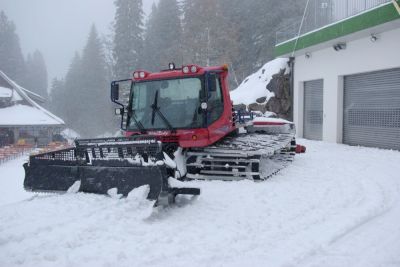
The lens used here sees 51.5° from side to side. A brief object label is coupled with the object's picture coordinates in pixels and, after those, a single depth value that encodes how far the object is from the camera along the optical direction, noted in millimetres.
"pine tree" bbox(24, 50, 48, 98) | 72406
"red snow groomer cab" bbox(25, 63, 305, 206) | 6215
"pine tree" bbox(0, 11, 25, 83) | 57625
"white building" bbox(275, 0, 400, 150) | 13773
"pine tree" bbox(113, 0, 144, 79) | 45281
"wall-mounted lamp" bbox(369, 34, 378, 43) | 14227
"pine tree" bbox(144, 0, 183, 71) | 45000
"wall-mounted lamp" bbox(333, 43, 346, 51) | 16234
